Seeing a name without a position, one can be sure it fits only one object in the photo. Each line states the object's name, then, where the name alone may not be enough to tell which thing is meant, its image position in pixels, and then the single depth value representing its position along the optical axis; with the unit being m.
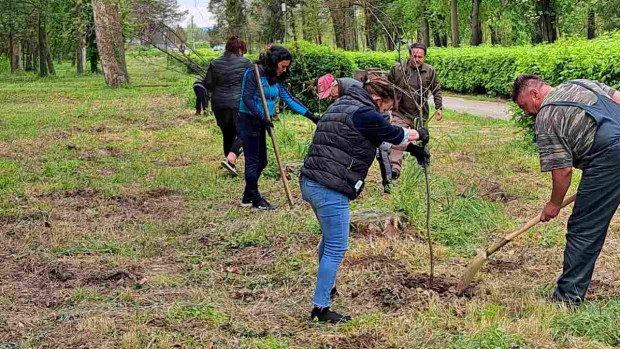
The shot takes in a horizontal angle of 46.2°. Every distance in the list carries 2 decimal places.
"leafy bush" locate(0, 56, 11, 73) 44.98
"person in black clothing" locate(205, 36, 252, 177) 9.26
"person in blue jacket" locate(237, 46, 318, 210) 7.13
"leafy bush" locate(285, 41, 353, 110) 16.39
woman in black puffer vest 4.31
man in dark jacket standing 8.59
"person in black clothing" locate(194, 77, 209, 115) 16.12
